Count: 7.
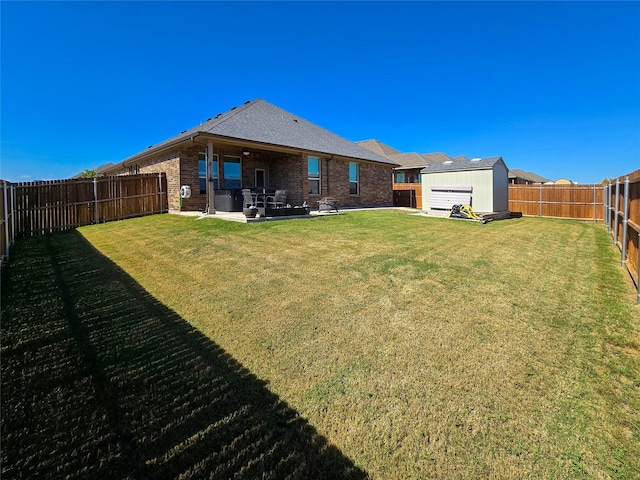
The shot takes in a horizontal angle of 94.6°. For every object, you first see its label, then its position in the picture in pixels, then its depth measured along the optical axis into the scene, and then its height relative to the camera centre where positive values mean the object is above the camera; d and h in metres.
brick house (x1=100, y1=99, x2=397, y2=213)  13.33 +3.12
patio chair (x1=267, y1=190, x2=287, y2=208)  12.47 +0.84
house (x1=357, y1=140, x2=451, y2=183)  33.72 +7.26
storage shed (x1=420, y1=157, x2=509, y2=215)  14.47 +1.73
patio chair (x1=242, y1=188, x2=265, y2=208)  11.79 +0.84
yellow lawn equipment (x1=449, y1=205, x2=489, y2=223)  13.15 +0.24
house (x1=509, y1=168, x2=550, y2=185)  45.25 +7.81
